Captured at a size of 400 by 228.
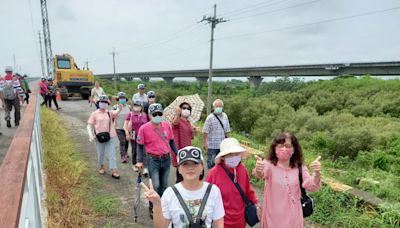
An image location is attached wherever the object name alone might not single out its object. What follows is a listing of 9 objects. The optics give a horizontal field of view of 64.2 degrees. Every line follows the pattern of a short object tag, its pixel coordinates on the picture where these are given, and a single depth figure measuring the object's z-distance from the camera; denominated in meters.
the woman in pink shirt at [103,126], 5.92
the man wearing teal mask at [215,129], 5.60
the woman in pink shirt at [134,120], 5.99
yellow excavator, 20.70
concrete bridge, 37.99
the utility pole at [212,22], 21.70
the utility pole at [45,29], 33.31
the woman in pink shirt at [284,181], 2.93
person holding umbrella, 5.20
